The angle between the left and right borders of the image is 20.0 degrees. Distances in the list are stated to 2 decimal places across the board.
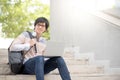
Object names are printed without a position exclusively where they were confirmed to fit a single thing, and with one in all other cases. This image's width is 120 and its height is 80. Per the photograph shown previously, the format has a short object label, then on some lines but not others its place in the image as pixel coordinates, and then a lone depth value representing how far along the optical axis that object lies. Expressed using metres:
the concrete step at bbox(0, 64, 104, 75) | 4.49
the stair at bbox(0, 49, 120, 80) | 3.83
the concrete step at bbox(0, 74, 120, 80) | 3.82
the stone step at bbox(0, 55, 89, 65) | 4.81
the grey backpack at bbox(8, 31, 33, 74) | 3.75
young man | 3.60
